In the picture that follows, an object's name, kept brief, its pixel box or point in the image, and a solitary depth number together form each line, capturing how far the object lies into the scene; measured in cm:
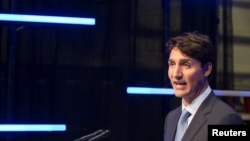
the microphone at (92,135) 388
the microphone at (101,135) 400
